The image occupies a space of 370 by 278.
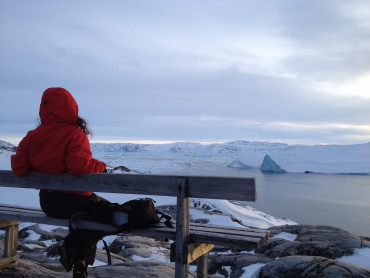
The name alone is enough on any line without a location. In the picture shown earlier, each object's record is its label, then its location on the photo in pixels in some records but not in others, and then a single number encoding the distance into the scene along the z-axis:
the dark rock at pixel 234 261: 4.68
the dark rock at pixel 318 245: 5.22
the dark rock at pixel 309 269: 3.39
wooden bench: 2.27
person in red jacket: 2.58
